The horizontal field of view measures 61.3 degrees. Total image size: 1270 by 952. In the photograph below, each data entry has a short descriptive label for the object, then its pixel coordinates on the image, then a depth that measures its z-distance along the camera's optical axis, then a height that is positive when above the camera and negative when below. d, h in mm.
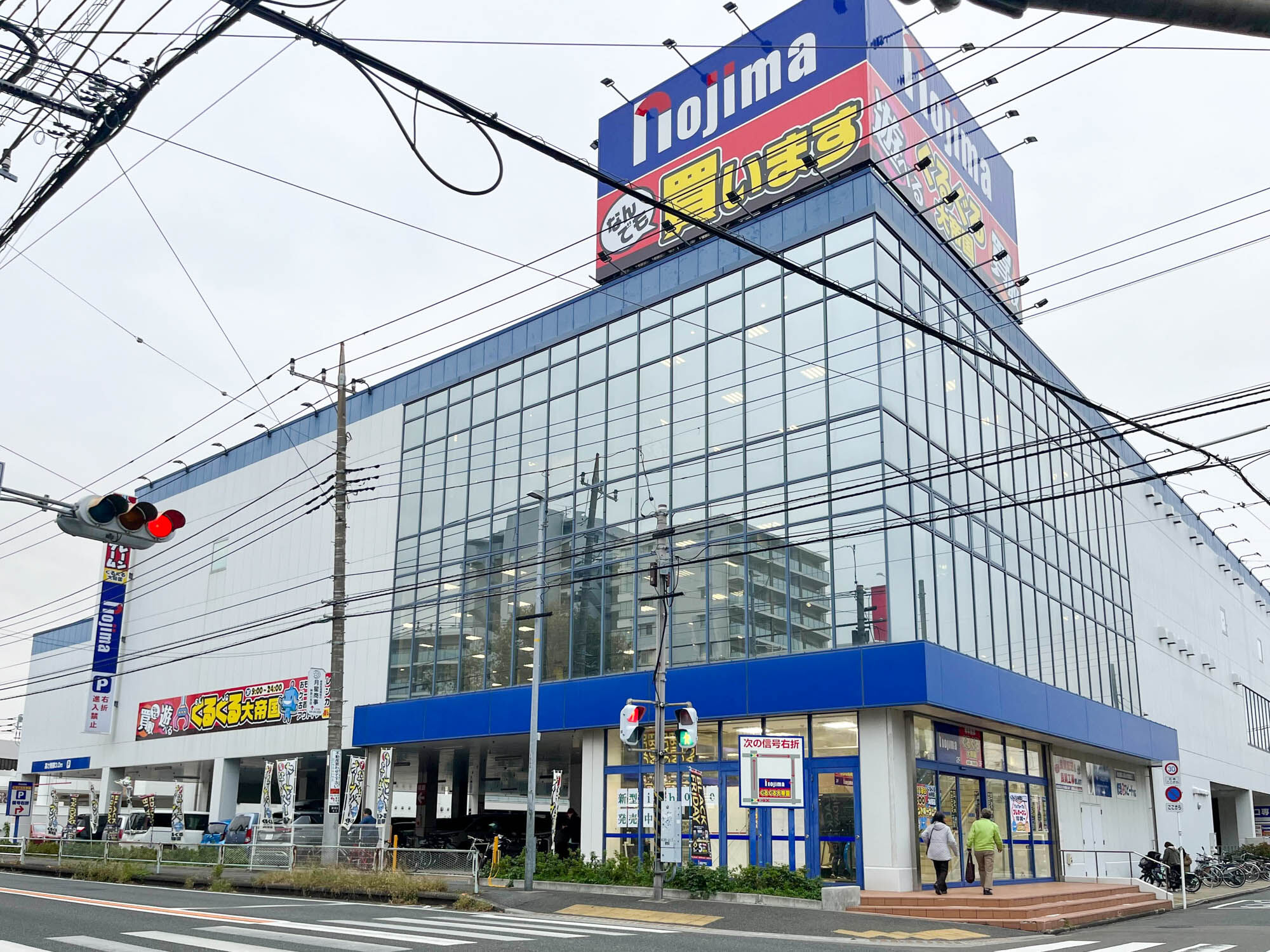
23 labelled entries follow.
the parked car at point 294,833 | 29812 -2308
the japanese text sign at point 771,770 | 20000 -312
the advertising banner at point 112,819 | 40684 -2709
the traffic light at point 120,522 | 9629 +2027
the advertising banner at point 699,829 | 24719 -1710
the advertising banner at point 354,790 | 29078 -1019
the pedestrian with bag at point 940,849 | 21312 -1841
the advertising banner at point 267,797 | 32938 -1411
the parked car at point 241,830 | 35797 -2592
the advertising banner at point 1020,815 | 27578 -1520
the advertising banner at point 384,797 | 31234 -1283
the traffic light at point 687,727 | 21219 +513
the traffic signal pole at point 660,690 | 21031 +1246
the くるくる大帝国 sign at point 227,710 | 39094 +1540
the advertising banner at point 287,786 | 31344 -1035
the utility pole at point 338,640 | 24812 +2604
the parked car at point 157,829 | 38406 -2934
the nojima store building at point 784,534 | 24500 +6141
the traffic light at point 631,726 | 21453 +518
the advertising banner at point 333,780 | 24891 -656
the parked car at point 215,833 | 37656 -2909
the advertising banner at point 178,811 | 38625 -2163
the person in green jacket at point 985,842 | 21859 -1746
